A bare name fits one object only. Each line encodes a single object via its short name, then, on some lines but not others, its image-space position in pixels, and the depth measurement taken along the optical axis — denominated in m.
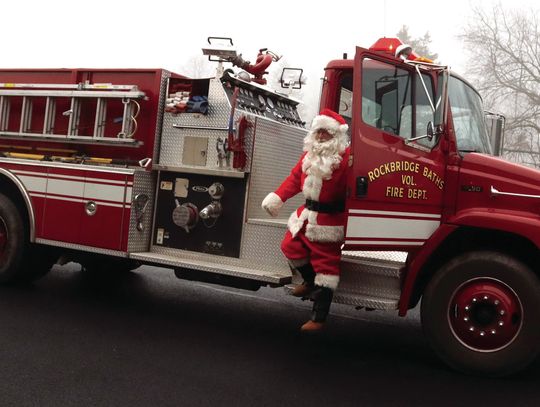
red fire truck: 4.52
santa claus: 4.84
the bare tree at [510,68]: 28.64
